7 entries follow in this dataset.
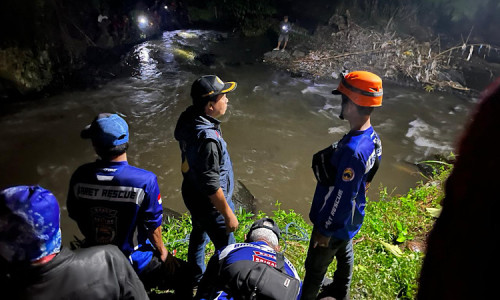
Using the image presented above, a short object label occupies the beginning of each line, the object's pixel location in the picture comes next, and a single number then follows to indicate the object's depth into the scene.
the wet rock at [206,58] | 14.46
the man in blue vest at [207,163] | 2.75
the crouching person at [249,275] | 1.56
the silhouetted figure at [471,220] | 0.52
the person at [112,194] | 2.38
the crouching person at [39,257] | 1.46
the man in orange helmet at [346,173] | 2.37
